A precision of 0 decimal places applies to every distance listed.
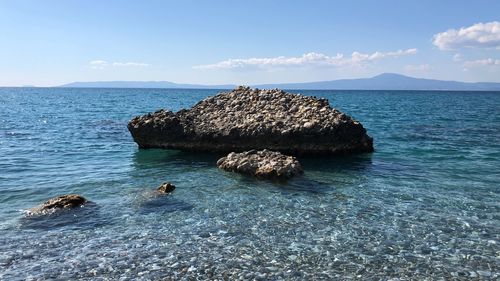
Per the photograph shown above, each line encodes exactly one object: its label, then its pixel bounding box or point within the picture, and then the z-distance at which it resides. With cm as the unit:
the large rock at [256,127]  2888
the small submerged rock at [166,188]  1983
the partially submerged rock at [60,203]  1692
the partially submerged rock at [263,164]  2220
